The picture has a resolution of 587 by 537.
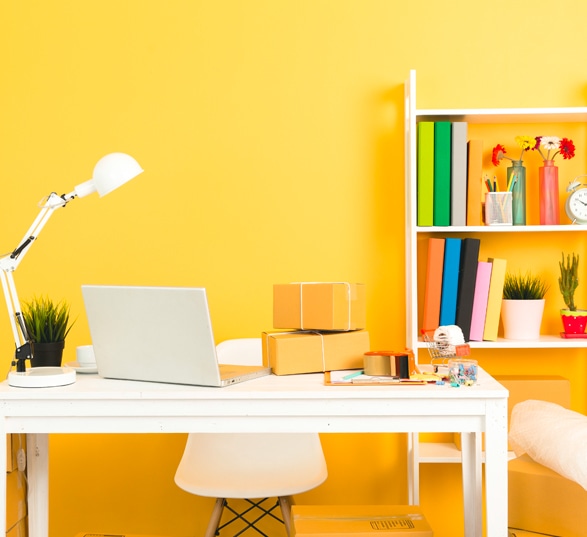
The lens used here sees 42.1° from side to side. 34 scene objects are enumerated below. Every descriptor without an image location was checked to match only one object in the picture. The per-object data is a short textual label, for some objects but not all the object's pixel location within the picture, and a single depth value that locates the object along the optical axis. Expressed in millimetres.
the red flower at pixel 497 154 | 2768
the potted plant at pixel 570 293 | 2660
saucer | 2020
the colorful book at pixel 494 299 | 2639
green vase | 2691
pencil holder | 2656
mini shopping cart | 1925
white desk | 1742
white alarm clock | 2682
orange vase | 2693
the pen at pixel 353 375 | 1883
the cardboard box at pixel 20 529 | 2164
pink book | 2633
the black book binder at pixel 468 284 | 2611
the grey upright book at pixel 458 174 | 2611
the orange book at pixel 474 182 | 2633
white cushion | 1614
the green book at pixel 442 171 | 2617
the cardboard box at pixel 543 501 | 1745
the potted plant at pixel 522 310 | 2656
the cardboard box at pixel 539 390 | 2625
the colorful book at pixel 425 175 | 2621
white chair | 2379
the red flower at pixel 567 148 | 2707
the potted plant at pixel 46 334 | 2014
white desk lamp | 1845
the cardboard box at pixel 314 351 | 1961
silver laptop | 1738
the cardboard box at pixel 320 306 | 1990
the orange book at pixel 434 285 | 2629
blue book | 2625
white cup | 2031
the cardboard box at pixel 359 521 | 1964
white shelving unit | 2600
